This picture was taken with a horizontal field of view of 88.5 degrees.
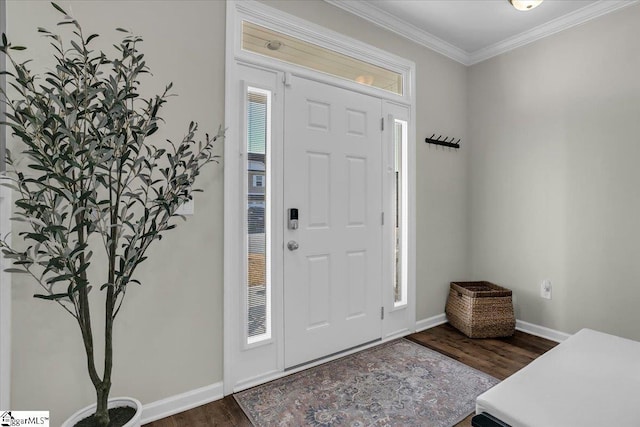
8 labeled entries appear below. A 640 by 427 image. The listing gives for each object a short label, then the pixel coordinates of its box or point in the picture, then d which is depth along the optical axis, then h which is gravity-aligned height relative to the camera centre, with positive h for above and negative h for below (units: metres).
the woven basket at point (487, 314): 2.94 -0.91
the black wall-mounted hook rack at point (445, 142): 3.23 +0.73
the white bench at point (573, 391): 1.09 -0.66
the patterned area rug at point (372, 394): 1.86 -1.15
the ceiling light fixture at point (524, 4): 2.04 +1.32
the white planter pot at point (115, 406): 1.34 -0.86
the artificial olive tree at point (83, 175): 1.19 +0.16
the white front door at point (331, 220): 2.36 -0.05
